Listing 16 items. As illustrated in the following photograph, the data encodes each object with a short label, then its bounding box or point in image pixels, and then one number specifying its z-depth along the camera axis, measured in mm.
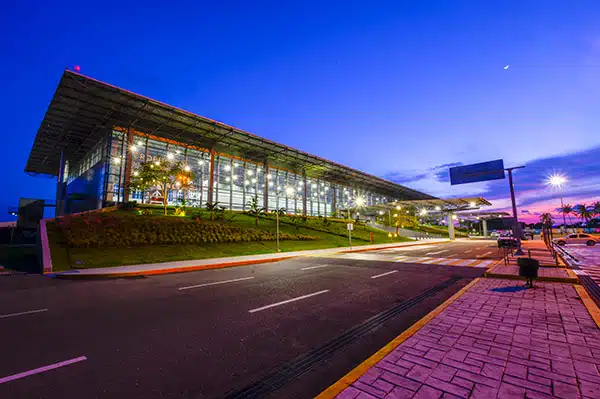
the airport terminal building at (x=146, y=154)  29531
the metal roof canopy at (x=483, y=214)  73350
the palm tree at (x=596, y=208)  94206
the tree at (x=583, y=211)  92438
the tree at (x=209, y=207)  34325
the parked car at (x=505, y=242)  24941
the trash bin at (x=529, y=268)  8070
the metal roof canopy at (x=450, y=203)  49062
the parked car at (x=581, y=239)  30775
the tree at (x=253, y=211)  40056
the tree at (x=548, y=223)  18964
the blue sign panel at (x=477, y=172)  22039
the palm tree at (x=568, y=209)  101688
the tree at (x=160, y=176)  28250
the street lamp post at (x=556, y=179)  24558
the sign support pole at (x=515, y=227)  17422
